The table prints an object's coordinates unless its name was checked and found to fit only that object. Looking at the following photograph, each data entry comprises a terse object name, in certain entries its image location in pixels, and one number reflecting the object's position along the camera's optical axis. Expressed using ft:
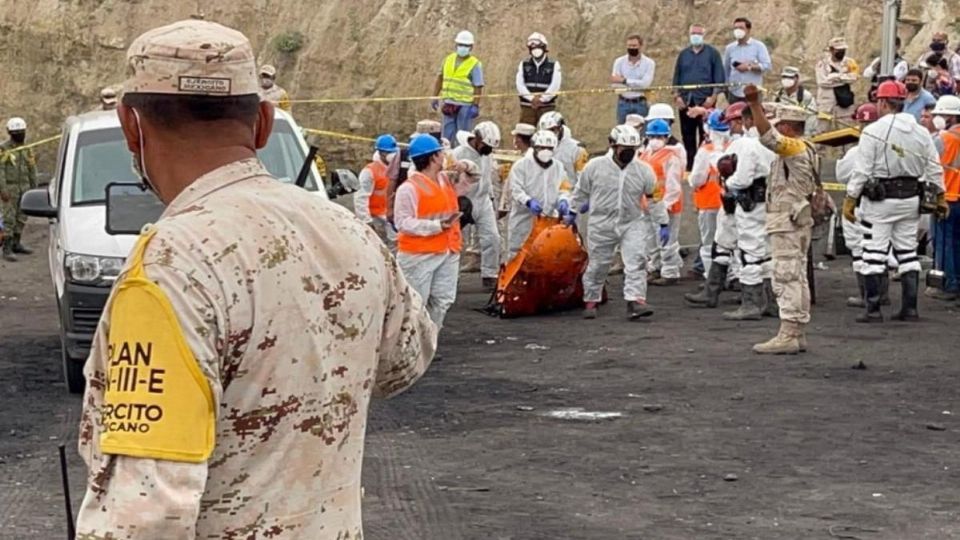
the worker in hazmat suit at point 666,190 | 58.49
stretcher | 52.26
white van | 36.81
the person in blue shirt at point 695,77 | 73.92
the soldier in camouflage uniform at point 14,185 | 71.46
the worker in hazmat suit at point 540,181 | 55.26
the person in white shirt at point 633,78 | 74.13
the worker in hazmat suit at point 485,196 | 58.65
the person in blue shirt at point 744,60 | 72.43
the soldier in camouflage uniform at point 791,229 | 43.29
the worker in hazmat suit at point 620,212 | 50.85
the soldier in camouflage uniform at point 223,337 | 8.71
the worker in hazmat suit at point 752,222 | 48.21
